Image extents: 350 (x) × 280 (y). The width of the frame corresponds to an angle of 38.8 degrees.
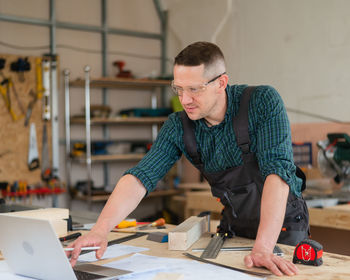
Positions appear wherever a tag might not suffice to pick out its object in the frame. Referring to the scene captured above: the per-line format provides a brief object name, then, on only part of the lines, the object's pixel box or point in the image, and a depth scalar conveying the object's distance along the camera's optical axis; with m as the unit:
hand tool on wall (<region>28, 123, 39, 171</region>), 5.29
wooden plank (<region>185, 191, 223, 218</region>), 3.76
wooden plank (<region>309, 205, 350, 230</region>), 2.98
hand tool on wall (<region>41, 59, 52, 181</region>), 5.36
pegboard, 5.20
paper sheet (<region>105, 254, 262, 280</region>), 1.37
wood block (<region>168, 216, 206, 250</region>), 1.69
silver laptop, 1.28
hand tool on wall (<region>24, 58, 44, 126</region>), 5.32
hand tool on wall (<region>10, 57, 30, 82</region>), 5.17
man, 1.77
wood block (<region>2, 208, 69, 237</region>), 1.98
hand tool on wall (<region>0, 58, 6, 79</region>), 5.11
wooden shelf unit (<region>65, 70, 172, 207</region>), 5.34
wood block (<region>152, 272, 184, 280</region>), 1.37
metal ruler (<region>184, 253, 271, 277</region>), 1.38
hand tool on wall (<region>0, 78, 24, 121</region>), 5.18
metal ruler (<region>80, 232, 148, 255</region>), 1.86
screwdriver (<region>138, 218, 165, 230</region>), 2.22
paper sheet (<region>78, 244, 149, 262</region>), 1.64
